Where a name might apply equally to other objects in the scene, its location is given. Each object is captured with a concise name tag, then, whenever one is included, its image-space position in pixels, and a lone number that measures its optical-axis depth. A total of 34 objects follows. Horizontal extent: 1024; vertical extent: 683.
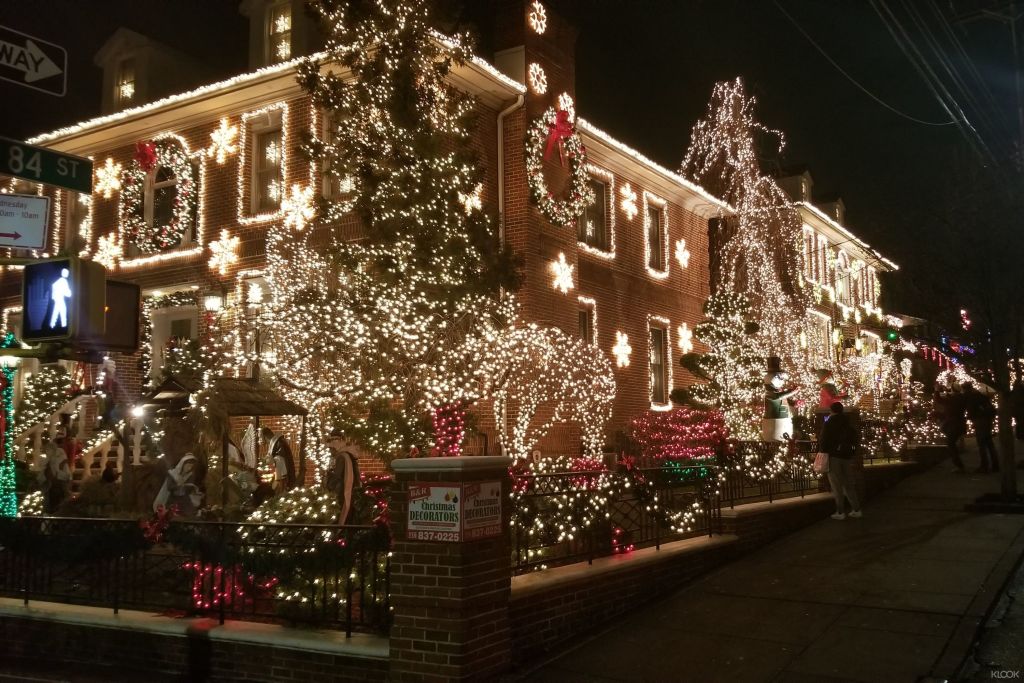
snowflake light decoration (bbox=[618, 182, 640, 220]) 19.81
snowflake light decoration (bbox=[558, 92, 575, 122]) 16.19
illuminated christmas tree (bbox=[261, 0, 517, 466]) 10.91
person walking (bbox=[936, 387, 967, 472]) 16.25
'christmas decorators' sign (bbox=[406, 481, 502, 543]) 6.28
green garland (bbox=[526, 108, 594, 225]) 15.41
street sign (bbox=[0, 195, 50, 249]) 6.80
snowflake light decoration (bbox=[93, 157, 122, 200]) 18.45
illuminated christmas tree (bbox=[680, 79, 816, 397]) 19.23
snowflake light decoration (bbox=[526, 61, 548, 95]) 15.66
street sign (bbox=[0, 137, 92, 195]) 6.29
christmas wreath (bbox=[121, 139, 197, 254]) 17.48
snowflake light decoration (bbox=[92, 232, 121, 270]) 18.25
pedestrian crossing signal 6.45
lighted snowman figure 15.36
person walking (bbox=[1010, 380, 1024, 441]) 12.98
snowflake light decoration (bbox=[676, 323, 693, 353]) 21.86
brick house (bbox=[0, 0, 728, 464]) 15.62
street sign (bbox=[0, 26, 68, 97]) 6.00
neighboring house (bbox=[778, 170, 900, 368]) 27.11
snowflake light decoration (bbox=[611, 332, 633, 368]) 18.97
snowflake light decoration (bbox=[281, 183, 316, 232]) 15.46
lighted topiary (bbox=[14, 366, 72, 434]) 17.50
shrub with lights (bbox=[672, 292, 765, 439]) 17.73
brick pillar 6.16
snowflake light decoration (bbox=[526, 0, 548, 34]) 15.78
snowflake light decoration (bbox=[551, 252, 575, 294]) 16.09
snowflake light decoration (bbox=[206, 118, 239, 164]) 16.95
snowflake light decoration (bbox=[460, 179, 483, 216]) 14.07
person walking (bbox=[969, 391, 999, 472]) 15.30
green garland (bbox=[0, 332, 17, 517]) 13.22
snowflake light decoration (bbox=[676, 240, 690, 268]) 22.27
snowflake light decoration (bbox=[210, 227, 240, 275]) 16.59
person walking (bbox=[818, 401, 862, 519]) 11.73
